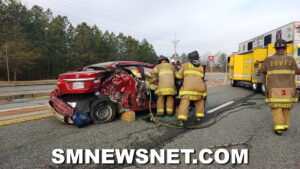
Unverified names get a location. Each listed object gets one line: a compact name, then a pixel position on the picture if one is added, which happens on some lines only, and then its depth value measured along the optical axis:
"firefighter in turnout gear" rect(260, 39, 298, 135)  3.79
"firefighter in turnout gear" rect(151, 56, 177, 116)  4.74
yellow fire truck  7.87
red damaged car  4.26
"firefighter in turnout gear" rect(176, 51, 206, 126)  4.23
